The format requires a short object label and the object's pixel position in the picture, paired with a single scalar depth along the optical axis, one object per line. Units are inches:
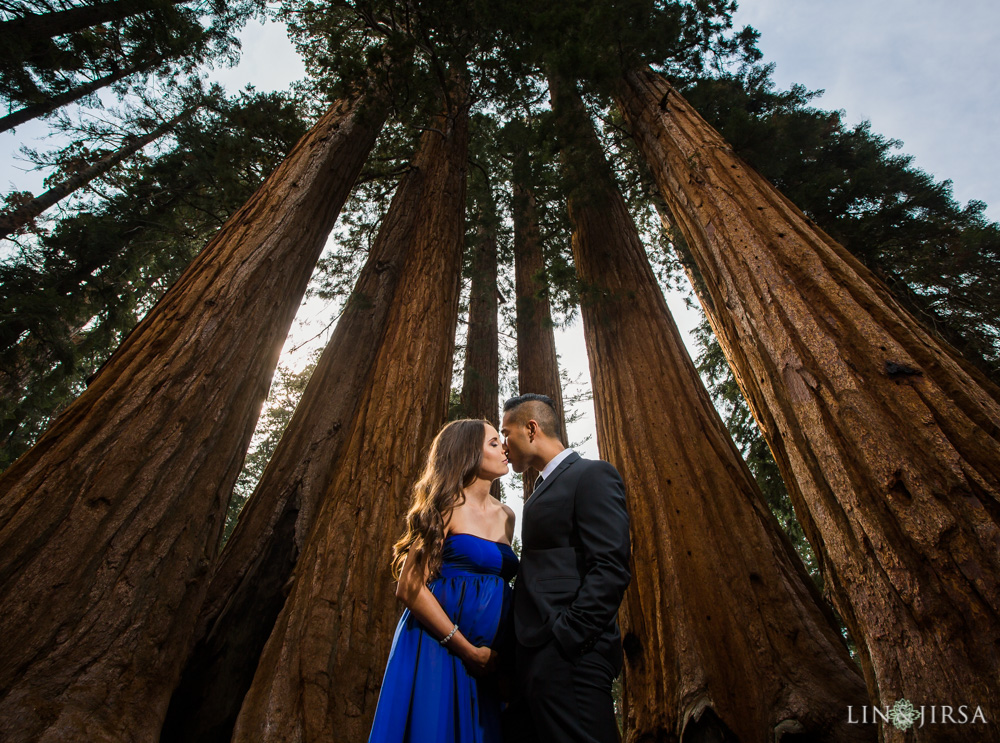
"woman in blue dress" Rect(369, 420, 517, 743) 55.4
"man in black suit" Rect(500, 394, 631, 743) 48.5
